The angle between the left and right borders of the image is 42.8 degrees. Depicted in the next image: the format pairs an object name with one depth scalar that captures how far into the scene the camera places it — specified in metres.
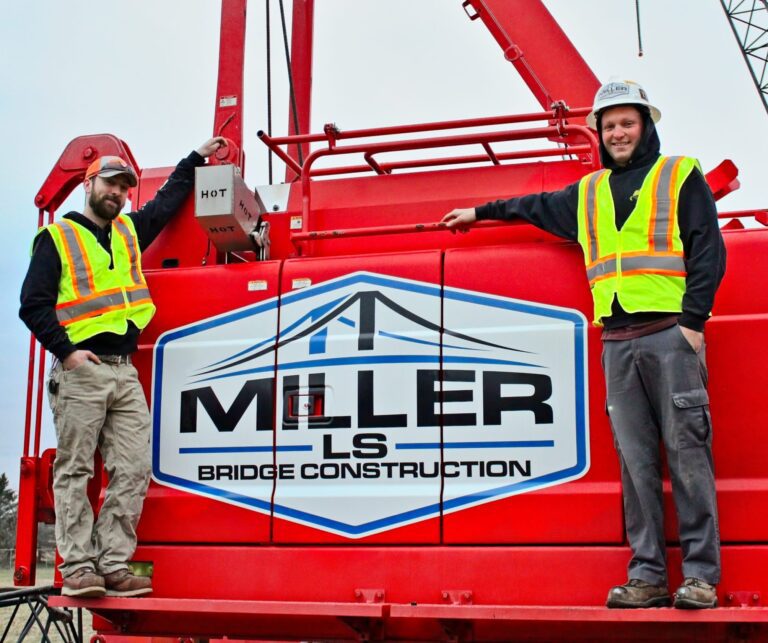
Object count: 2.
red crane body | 4.34
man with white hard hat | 4.02
